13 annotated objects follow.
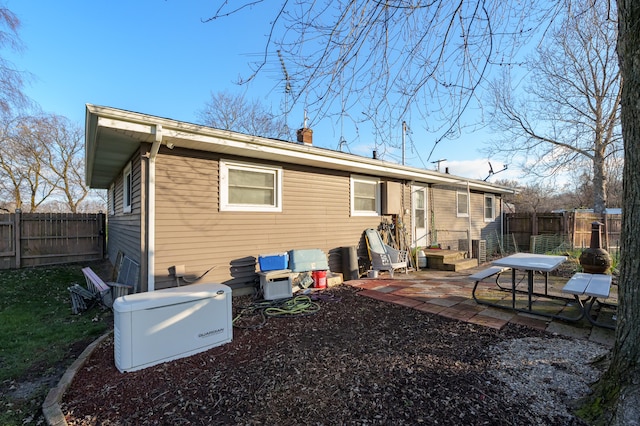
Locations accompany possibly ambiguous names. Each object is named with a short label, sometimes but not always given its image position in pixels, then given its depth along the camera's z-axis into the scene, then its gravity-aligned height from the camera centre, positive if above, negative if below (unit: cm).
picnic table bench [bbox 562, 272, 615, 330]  327 -87
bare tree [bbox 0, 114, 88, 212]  1683 +344
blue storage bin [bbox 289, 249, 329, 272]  555 -86
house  443 +44
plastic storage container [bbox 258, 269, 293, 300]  498 -118
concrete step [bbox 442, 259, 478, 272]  772 -135
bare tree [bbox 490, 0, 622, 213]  1219 +429
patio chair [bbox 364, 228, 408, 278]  694 -95
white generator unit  273 -109
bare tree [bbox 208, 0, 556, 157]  264 +157
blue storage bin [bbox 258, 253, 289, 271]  522 -81
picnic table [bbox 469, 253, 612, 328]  339 -87
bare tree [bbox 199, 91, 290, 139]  1677 +610
